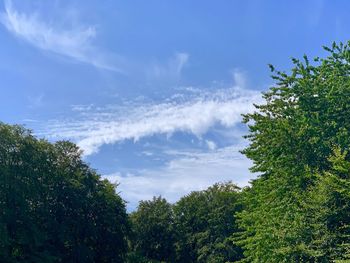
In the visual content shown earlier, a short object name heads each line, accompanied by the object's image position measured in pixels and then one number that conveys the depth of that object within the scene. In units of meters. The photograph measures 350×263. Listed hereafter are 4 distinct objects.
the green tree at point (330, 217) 20.72
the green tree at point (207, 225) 57.75
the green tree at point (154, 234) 65.50
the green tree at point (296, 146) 22.78
